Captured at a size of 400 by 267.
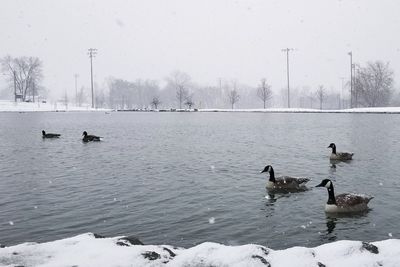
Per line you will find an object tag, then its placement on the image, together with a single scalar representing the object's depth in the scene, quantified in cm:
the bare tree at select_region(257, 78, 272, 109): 13098
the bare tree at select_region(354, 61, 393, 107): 10744
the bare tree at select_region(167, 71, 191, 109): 19321
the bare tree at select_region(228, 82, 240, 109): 13502
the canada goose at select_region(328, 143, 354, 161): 2320
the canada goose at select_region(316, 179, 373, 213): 1273
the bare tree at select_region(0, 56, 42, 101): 14326
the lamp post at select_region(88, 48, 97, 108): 13950
